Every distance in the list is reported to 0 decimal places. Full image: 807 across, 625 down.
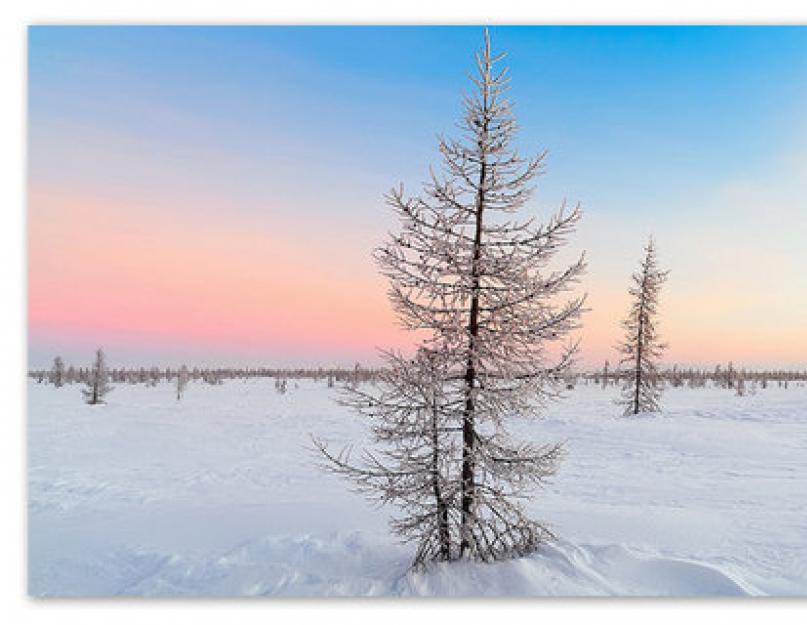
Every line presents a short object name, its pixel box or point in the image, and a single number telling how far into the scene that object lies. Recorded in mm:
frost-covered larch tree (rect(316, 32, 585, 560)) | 5957
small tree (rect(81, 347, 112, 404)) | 22350
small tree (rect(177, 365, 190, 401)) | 31816
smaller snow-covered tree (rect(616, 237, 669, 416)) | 28109
